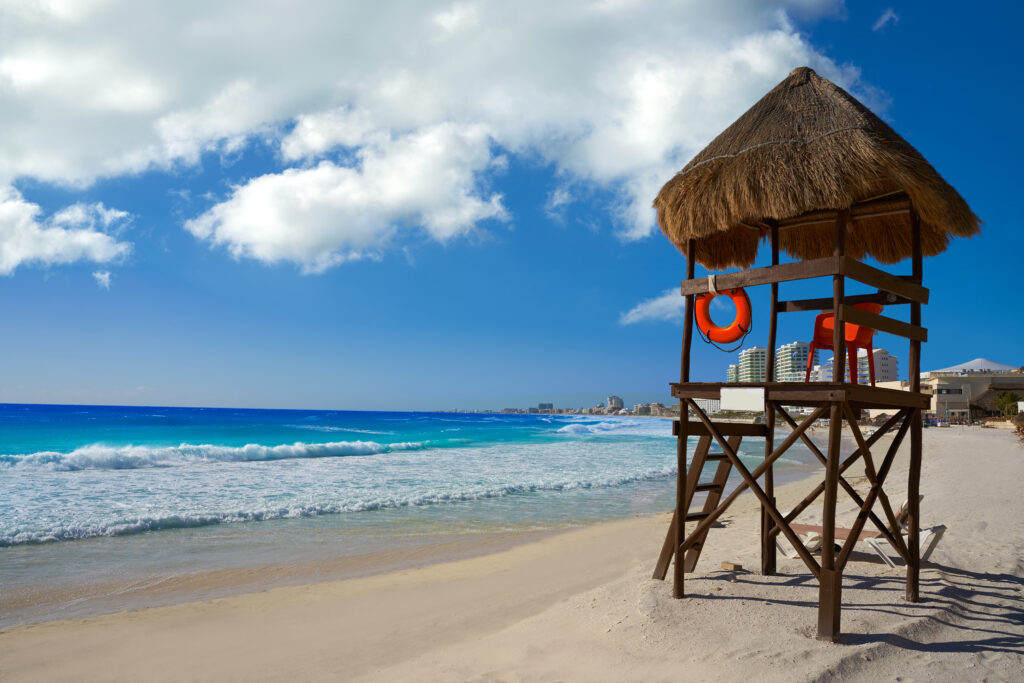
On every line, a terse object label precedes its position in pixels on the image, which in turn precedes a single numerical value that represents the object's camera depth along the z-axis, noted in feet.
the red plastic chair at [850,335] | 17.72
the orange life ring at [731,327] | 17.17
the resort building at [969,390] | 202.49
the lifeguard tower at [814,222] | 15.15
